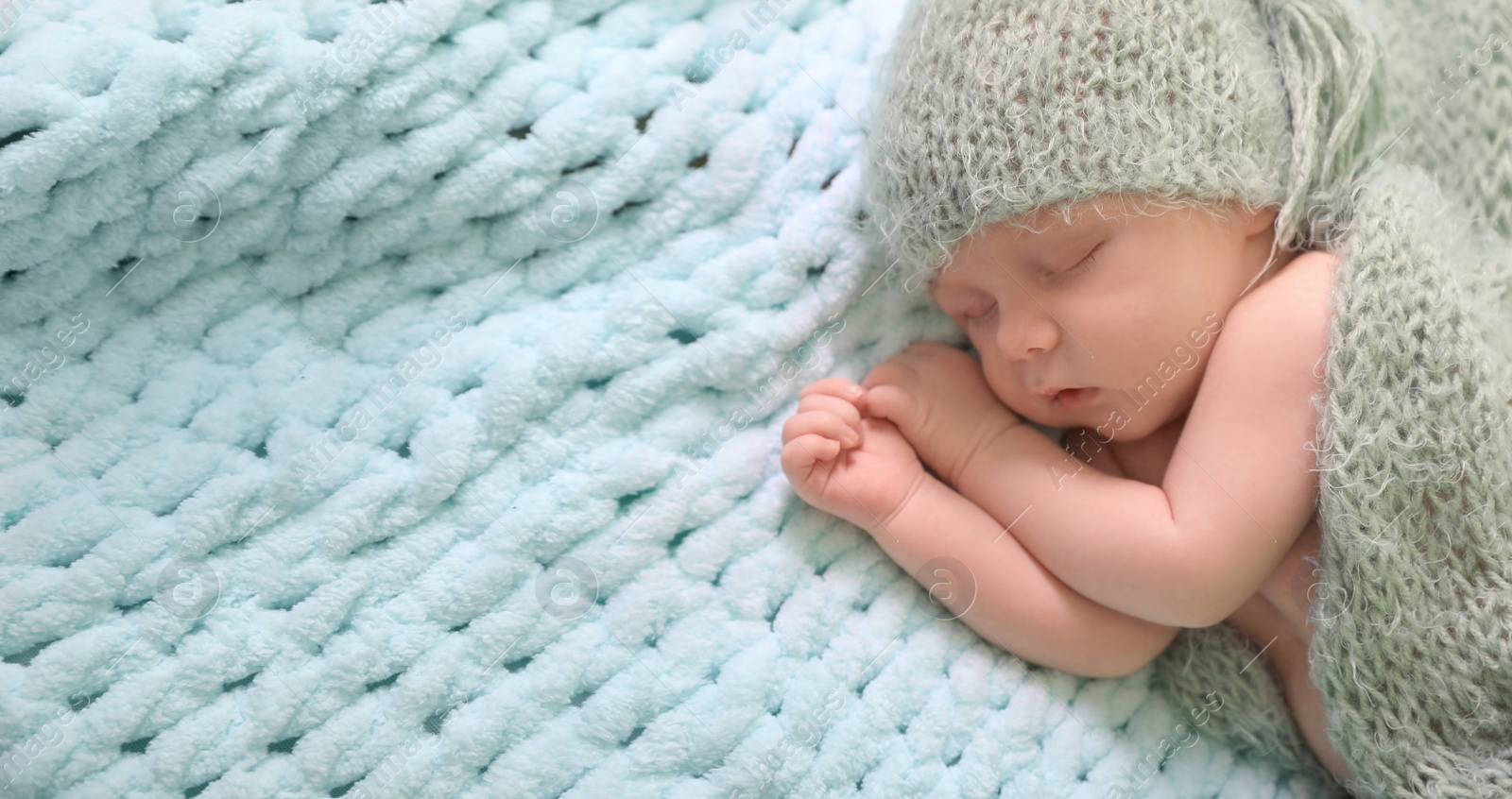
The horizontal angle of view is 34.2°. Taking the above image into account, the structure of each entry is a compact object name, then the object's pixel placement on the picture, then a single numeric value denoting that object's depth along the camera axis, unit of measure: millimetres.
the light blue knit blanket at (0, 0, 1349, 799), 646
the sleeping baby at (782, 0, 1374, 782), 655
